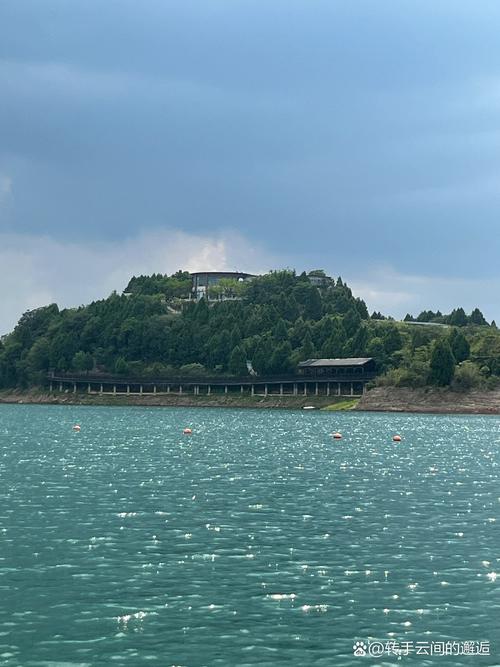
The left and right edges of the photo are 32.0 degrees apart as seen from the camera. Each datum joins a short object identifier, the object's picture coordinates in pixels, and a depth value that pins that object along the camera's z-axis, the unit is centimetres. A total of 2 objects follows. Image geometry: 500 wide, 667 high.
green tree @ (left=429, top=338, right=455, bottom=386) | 18025
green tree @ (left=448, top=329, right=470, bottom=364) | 19812
